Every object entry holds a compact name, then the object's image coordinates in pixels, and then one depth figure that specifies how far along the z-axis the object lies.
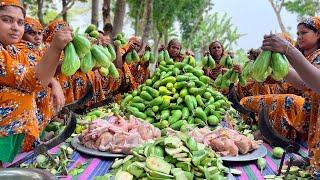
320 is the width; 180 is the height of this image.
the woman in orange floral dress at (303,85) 2.04
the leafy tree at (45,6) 10.29
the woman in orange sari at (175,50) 5.93
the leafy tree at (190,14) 15.65
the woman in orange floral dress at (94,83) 4.11
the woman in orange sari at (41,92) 2.64
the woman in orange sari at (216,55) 5.71
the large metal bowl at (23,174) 1.49
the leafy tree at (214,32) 20.22
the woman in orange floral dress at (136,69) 5.33
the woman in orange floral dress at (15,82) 2.06
